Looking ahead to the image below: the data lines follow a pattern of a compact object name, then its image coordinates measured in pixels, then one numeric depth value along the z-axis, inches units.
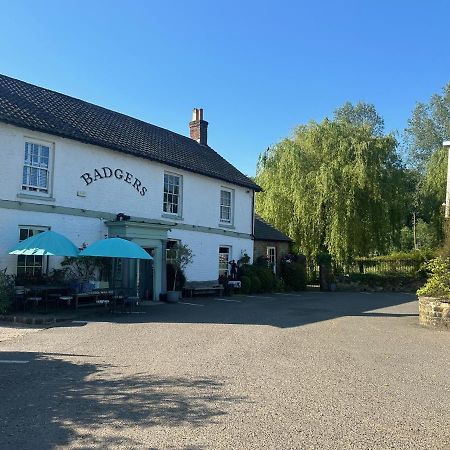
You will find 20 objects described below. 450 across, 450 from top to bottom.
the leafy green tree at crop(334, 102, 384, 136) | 1654.8
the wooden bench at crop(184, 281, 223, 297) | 826.8
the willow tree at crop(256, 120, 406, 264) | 1090.1
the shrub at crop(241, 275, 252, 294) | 940.0
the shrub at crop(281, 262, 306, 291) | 1083.9
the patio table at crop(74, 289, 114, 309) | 572.4
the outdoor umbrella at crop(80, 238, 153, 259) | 542.8
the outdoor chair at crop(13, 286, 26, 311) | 548.4
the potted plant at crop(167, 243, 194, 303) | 783.1
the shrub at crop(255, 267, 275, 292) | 989.8
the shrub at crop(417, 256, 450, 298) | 518.0
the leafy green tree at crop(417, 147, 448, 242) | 1216.8
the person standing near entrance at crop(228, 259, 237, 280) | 945.7
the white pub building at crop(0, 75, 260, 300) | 593.5
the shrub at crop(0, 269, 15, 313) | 516.4
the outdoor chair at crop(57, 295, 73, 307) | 550.9
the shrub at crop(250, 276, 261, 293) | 957.8
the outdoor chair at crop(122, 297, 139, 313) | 591.3
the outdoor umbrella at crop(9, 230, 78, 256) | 523.2
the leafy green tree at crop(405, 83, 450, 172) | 1632.6
